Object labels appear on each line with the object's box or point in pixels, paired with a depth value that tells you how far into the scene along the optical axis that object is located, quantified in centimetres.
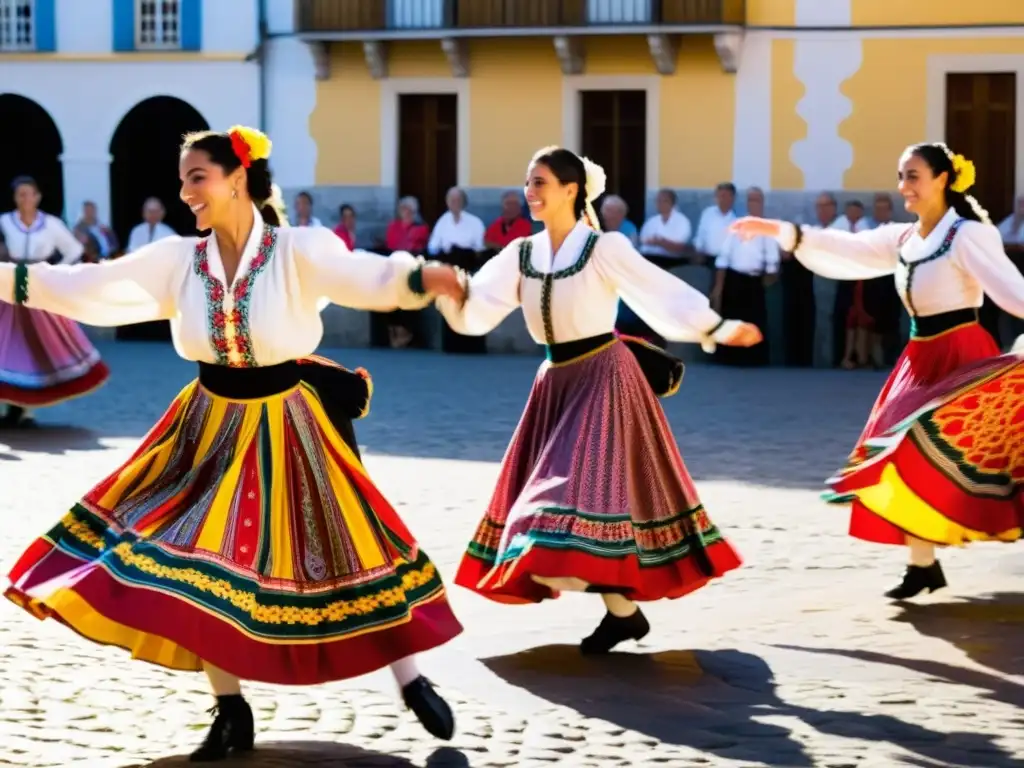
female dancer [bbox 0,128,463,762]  563
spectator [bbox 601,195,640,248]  1972
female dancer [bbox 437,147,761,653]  696
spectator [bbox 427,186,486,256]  2202
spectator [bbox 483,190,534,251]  2138
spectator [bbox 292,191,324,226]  2264
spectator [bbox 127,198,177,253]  2145
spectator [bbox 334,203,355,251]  2284
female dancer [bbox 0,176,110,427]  1413
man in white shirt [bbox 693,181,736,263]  2081
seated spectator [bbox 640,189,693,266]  2109
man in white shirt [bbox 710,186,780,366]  1997
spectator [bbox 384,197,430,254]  2266
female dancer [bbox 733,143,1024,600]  800
